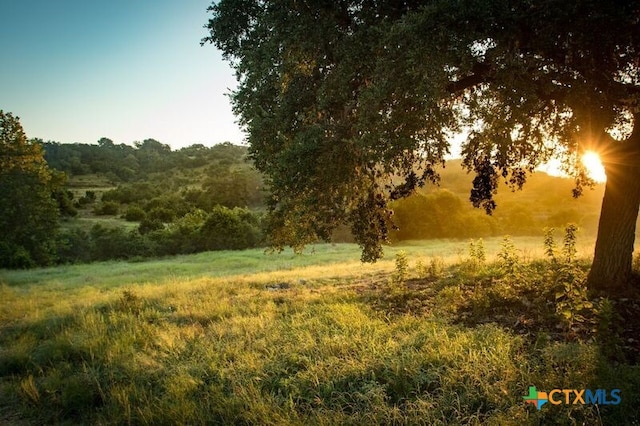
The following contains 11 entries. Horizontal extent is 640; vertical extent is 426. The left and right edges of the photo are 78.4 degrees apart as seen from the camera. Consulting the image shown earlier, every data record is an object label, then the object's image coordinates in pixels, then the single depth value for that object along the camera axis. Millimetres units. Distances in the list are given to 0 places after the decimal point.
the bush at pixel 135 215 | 56631
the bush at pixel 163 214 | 55781
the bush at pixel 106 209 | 60688
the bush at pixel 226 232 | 45819
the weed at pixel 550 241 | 10300
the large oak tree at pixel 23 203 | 35438
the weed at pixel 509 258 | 10459
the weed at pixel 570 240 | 9750
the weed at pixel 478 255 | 13141
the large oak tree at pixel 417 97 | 6223
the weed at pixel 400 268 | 12141
